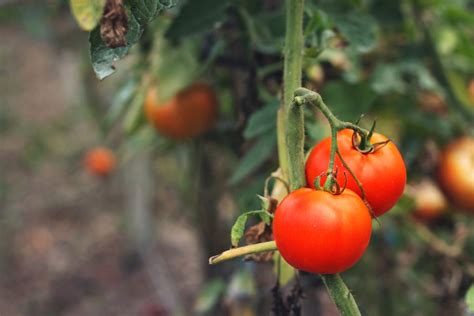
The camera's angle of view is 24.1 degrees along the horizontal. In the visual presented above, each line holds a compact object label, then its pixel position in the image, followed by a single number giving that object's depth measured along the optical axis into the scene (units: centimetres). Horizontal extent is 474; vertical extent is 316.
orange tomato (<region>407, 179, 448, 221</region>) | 152
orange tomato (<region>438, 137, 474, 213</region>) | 137
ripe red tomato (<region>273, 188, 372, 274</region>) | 75
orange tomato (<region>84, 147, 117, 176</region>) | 335
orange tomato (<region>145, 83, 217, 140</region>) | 127
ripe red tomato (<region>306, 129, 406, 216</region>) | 78
